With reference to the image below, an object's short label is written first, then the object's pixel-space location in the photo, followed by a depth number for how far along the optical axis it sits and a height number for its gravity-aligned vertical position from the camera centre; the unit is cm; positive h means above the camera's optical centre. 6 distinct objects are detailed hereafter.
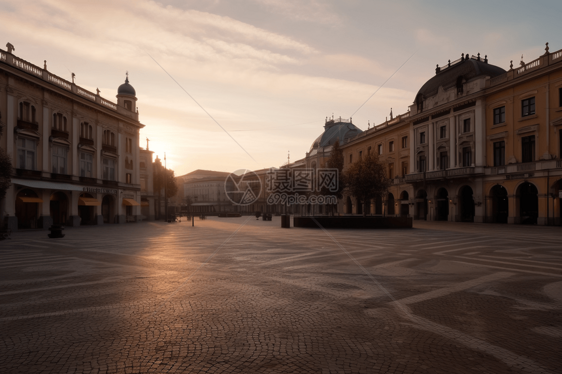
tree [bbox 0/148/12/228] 2111 +140
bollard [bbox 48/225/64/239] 2189 -217
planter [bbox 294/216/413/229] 3016 -235
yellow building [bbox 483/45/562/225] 3156 +465
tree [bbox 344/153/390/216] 3694 +141
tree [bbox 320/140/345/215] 4638 +377
